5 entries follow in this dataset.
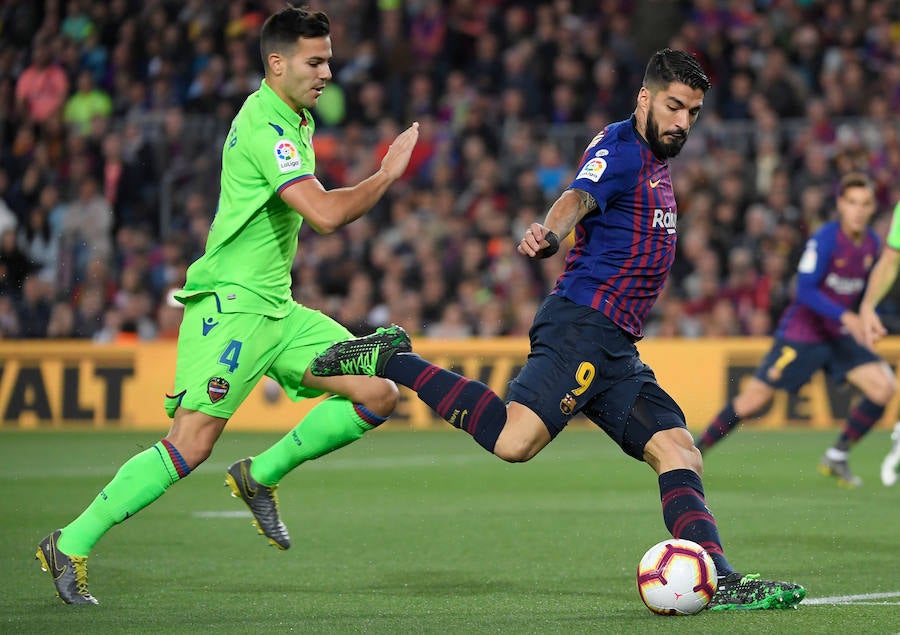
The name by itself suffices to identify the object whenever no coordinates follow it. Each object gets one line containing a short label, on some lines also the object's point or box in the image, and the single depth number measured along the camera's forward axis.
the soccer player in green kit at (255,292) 12.27
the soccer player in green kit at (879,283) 19.23
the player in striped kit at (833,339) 22.72
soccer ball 11.39
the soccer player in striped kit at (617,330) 12.19
